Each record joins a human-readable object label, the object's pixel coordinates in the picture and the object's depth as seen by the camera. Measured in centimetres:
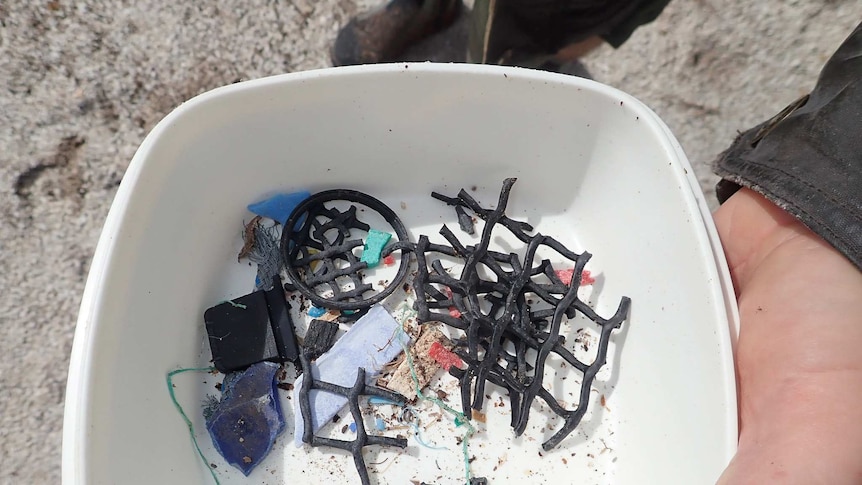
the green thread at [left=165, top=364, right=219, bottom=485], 15
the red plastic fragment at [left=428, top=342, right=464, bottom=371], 16
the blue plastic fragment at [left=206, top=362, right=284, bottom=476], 15
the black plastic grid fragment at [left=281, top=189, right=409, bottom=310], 16
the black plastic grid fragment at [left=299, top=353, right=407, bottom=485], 15
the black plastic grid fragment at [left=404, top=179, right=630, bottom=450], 15
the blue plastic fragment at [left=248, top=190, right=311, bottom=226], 17
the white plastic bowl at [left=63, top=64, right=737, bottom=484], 13
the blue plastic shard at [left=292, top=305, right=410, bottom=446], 15
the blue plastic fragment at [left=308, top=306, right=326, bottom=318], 16
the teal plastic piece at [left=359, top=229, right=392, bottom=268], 17
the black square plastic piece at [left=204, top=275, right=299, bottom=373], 15
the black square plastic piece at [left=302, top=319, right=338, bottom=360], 16
